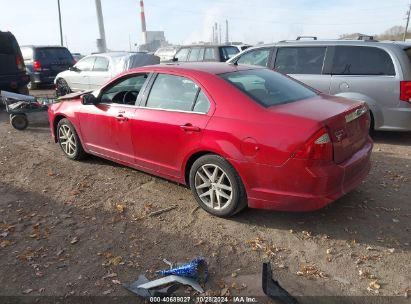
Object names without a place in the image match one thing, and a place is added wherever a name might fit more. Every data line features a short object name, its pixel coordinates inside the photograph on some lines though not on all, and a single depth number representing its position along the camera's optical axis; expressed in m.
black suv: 10.70
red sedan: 3.45
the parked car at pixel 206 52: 13.17
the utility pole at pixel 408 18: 58.97
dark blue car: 15.42
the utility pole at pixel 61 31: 38.79
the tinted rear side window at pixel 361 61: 6.41
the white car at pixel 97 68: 11.55
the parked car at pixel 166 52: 17.27
